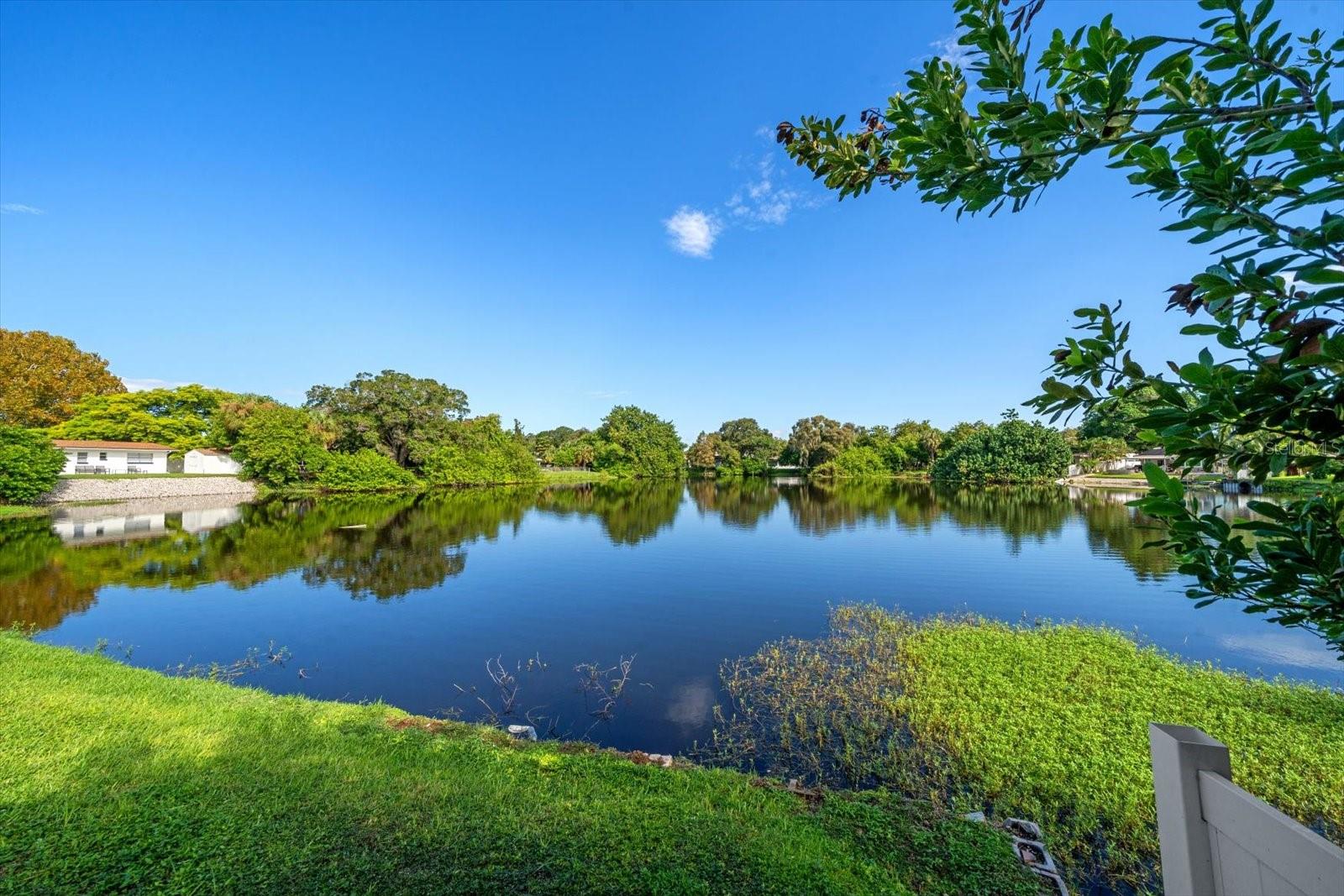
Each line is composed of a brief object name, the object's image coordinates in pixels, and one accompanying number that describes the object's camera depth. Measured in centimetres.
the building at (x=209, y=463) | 4216
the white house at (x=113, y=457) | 3559
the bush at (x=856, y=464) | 7062
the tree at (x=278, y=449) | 3928
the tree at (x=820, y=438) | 7062
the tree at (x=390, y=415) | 4622
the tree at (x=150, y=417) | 4162
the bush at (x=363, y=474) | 4184
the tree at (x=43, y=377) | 3897
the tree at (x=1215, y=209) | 118
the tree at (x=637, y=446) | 6869
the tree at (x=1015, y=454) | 5197
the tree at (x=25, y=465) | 2488
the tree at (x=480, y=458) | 4916
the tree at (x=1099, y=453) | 5406
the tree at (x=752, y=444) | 7788
